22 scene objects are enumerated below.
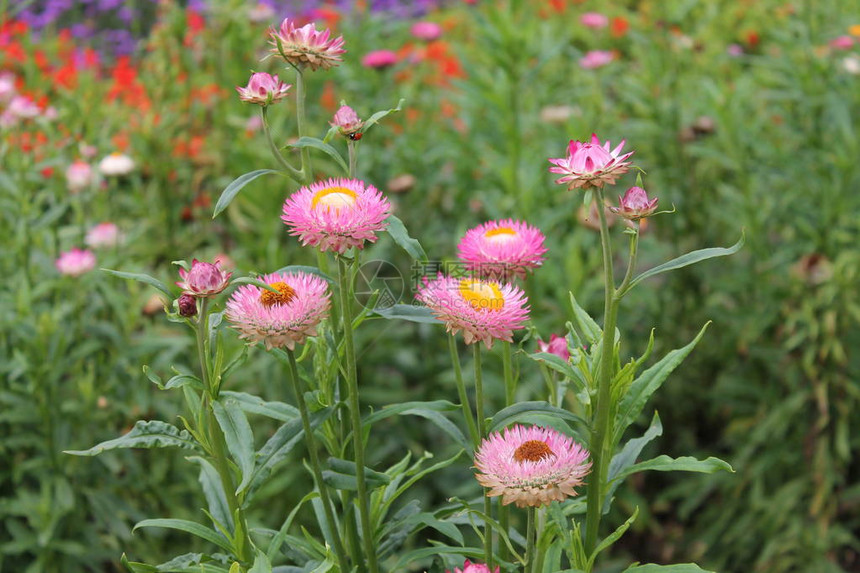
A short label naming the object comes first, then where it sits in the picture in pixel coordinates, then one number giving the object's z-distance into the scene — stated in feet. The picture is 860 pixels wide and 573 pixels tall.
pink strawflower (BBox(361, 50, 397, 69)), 12.28
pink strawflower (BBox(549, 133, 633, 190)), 2.88
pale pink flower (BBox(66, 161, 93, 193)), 5.90
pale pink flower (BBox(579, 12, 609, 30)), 14.19
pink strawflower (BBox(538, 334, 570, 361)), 3.20
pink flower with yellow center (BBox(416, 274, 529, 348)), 3.02
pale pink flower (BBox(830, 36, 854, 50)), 11.12
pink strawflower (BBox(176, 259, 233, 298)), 2.94
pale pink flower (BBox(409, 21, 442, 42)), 14.07
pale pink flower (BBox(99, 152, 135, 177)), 6.12
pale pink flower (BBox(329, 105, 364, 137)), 3.08
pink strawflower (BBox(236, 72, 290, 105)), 3.08
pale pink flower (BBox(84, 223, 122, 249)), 5.73
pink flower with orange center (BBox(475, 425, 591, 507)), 2.89
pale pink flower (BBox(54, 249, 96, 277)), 5.26
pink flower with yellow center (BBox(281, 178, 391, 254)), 2.98
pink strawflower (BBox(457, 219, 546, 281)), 3.15
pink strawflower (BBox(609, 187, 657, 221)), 2.90
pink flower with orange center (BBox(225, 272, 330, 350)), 2.95
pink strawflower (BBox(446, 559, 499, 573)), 2.89
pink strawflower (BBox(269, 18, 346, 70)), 3.09
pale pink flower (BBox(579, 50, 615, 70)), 12.22
